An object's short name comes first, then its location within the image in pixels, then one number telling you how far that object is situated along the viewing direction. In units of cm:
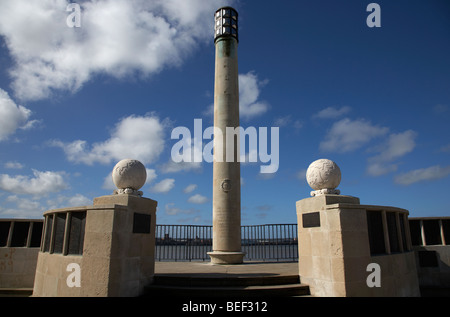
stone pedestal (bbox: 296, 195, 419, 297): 840
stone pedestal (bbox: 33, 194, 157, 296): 828
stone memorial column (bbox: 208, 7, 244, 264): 1497
